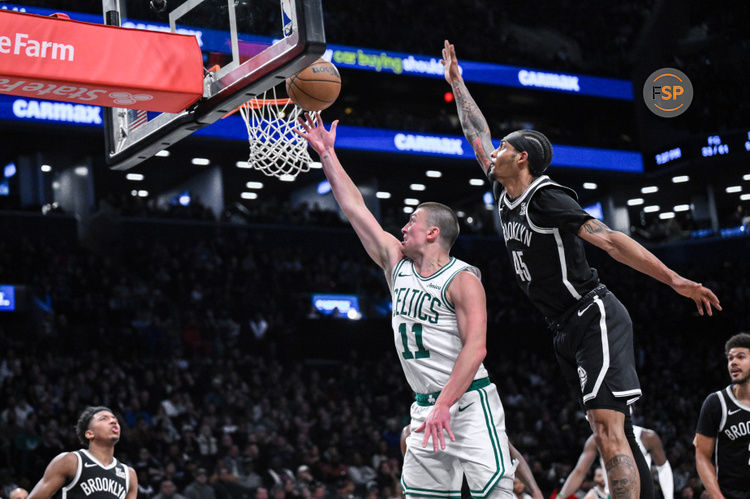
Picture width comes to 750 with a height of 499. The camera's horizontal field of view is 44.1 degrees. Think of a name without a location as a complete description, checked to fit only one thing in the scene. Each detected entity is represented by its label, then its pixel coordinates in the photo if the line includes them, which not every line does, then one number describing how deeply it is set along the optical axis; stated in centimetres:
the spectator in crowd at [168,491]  1250
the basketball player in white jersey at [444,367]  452
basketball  649
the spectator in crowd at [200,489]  1309
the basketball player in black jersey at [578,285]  443
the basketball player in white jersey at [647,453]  871
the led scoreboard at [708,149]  2847
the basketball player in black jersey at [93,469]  664
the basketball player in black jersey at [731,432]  605
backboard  565
